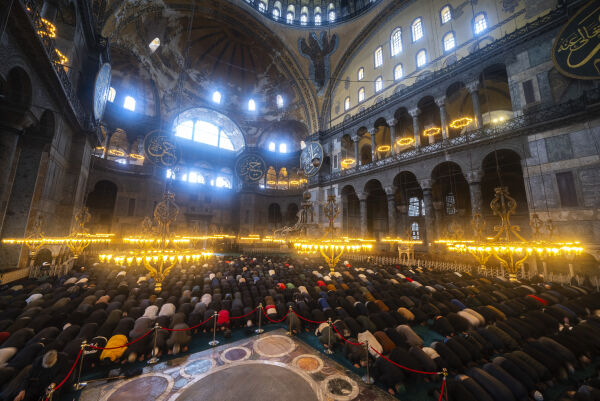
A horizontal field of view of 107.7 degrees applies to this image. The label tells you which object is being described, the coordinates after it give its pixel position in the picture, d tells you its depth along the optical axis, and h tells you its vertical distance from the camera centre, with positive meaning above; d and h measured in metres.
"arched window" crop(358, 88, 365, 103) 19.87 +12.84
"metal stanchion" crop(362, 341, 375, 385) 3.32 -2.15
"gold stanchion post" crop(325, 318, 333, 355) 4.11 -2.00
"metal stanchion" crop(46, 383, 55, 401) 2.35 -1.69
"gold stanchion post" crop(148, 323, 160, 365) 3.78 -2.08
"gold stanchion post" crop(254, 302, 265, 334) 4.91 -2.10
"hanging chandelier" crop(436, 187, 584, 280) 6.34 -0.19
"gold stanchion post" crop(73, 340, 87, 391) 3.12 -2.14
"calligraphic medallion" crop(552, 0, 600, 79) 8.66 +7.94
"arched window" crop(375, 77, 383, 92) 18.44 +12.80
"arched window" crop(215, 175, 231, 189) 24.27 +5.92
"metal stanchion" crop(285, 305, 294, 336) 4.80 -1.93
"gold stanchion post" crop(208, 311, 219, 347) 4.42 -2.15
